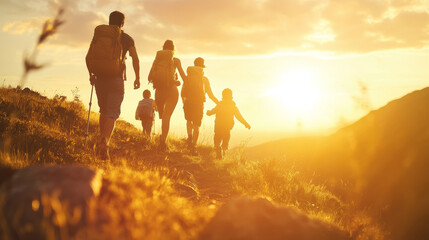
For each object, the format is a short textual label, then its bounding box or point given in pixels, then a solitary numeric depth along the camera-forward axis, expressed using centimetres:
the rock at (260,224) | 273
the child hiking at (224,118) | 998
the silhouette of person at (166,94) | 793
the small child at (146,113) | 1277
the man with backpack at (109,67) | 568
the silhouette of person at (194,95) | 935
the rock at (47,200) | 237
